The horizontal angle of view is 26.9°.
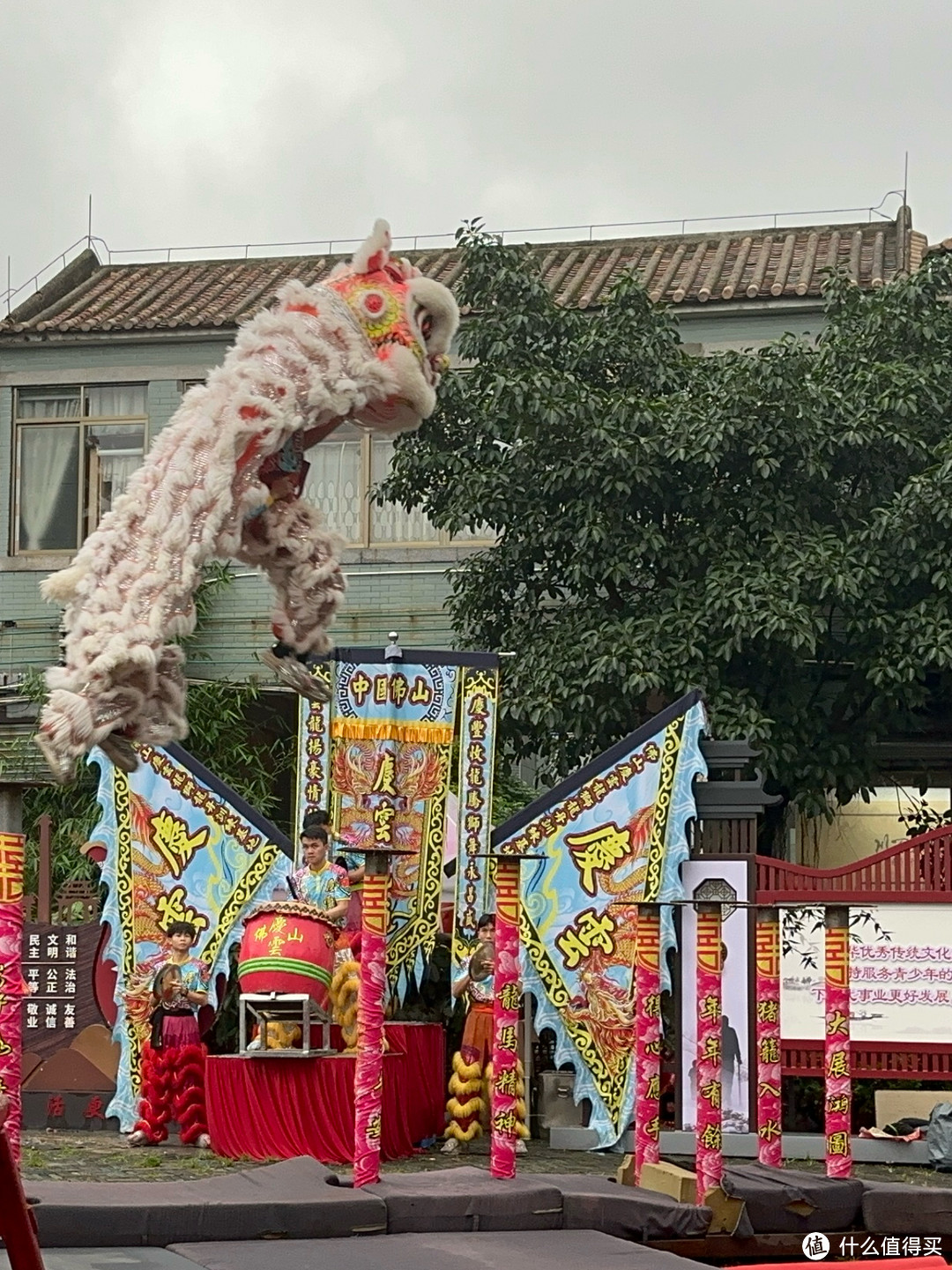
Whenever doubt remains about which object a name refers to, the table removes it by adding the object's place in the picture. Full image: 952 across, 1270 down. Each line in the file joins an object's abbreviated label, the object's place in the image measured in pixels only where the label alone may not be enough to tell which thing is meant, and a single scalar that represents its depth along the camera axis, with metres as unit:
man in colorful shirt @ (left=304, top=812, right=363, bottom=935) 11.98
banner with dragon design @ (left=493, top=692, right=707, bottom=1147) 11.97
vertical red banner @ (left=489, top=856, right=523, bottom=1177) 8.66
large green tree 14.12
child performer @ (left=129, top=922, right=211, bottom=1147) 12.06
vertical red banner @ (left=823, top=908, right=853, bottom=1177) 9.14
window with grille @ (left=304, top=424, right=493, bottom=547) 17.73
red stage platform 10.88
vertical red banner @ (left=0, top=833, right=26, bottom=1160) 6.21
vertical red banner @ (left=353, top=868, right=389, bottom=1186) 8.41
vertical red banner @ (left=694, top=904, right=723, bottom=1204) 8.65
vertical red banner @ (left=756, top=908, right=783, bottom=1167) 9.28
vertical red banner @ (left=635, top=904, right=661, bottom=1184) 9.16
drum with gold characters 10.88
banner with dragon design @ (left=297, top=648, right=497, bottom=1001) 12.23
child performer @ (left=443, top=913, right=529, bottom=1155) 11.93
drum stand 10.79
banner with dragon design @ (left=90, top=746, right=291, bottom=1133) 12.33
